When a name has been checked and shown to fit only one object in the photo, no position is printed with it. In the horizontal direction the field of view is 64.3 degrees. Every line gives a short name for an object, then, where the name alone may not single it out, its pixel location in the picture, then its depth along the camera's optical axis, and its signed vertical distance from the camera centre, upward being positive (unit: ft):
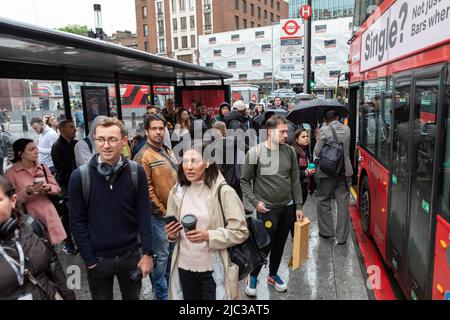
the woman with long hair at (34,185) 11.94 -2.65
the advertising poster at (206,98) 39.45 +0.24
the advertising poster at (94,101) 23.98 +0.19
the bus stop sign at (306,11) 33.58 +7.94
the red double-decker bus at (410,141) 8.88 -1.51
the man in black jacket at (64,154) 15.26 -2.09
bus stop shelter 11.38 +2.27
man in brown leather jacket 11.16 -2.39
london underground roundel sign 34.58 +6.72
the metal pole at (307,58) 34.58 +3.76
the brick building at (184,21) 187.21 +42.61
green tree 204.60 +45.62
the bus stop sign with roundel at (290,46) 34.81 +5.05
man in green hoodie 11.68 -2.74
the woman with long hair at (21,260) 6.35 -2.77
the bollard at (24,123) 20.89 -0.97
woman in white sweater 8.25 -2.91
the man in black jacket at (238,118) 23.41 -1.23
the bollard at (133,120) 32.20 -1.56
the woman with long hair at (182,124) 21.85 -1.46
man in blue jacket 8.18 -2.58
